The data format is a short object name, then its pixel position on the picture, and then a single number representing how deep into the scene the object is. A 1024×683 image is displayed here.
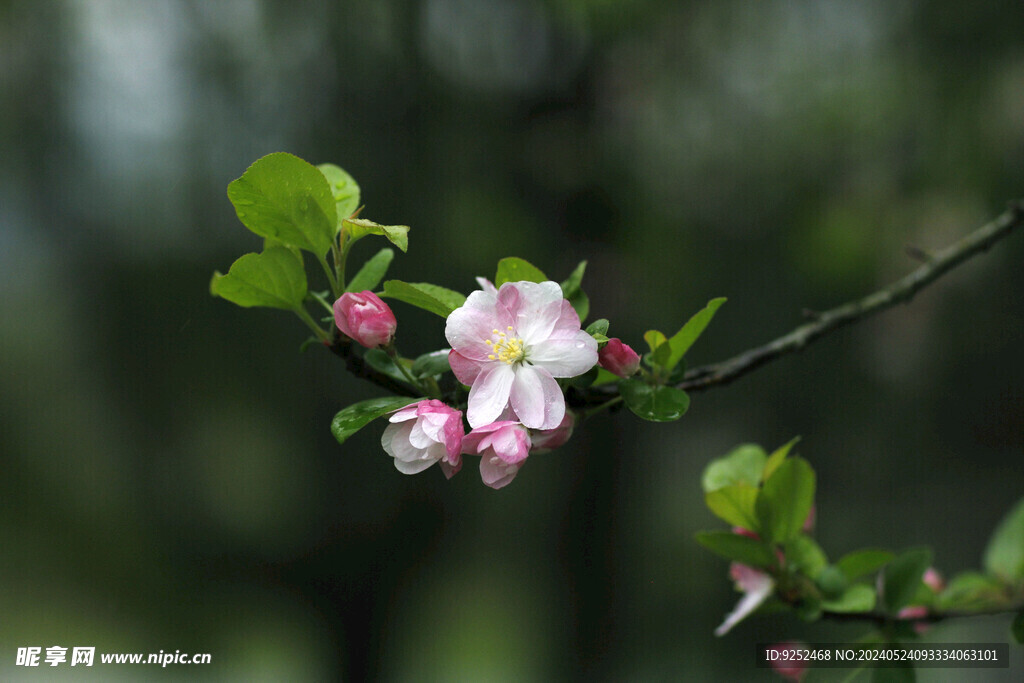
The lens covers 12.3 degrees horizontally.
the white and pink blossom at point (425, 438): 1.23
